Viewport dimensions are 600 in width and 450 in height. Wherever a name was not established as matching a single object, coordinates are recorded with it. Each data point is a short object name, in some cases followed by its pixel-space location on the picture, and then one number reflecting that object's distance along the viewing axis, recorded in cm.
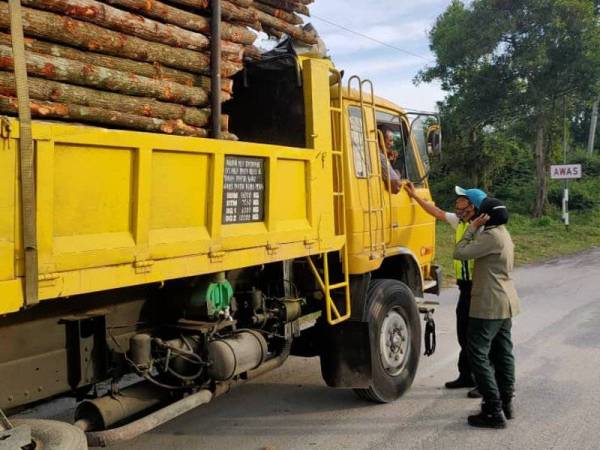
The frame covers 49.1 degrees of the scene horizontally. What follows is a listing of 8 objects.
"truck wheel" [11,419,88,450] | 273
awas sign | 2014
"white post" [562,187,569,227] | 2147
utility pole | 3263
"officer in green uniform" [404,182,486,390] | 518
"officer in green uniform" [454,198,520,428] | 467
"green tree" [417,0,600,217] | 2078
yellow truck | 283
